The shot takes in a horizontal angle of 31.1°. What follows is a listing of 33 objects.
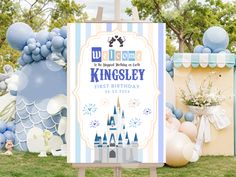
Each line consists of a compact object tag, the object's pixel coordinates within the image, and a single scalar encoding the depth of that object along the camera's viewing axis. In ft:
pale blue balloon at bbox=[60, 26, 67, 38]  20.50
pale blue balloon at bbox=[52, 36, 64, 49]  19.92
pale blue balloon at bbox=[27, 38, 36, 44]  20.58
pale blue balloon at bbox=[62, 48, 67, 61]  20.26
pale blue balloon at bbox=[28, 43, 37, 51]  20.42
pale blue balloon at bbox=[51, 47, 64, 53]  20.14
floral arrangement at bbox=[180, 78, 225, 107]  19.73
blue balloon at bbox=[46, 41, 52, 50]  20.32
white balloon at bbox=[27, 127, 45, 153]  20.48
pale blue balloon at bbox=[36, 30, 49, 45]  20.62
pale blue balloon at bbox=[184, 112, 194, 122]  20.08
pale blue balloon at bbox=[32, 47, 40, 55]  20.50
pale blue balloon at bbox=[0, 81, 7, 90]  22.64
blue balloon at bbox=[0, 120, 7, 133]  21.05
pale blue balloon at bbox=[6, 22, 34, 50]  20.99
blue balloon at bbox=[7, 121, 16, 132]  21.15
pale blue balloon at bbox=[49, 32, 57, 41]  20.40
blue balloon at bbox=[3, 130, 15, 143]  20.83
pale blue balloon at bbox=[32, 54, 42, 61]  20.65
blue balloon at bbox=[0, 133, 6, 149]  20.72
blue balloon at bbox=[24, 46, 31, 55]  20.68
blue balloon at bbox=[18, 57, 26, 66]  21.27
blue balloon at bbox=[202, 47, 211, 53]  20.62
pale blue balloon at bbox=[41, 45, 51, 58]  20.42
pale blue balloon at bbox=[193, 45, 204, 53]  20.89
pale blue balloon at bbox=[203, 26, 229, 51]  20.50
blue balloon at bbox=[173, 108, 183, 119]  20.28
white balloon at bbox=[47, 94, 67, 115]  20.36
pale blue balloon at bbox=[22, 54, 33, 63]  20.85
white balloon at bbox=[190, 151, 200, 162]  18.96
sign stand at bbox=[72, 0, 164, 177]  10.47
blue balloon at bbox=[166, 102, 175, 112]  20.08
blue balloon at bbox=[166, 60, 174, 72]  20.77
